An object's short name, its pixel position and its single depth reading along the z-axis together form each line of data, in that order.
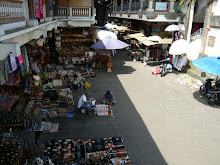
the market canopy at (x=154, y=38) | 16.50
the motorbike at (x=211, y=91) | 9.78
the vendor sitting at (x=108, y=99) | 9.41
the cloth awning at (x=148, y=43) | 16.25
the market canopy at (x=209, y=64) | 8.72
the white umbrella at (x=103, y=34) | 15.79
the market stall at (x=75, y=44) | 15.91
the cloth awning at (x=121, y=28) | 24.69
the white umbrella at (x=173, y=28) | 16.02
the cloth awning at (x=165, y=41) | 15.82
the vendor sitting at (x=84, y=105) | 8.47
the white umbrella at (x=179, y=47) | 13.12
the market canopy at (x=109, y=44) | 13.62
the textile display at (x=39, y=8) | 8.03
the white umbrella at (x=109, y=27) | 24.49
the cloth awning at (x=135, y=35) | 19.03
